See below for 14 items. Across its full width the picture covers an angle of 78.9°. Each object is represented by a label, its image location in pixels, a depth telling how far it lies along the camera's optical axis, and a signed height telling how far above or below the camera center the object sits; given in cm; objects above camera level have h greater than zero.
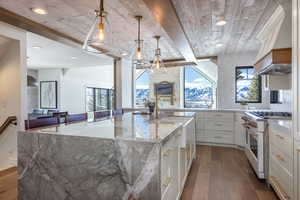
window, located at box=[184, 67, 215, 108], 854 +38
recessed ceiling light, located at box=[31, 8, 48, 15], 247 +121
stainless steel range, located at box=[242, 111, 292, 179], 255 -62
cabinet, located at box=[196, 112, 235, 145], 450 -74
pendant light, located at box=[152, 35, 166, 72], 332 +67
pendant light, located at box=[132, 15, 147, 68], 282 +71
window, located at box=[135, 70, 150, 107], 940 +74
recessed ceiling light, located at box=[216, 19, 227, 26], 285 +120
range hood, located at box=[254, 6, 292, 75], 229 +71
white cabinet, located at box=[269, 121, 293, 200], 178 -68
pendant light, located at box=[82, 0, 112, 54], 175 +67
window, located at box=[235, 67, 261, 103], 479 +34
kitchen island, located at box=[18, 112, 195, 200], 128 -51
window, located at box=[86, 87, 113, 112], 841 -3
